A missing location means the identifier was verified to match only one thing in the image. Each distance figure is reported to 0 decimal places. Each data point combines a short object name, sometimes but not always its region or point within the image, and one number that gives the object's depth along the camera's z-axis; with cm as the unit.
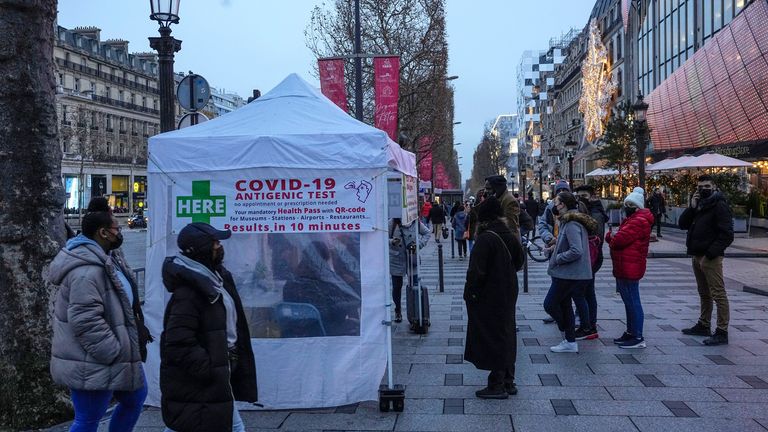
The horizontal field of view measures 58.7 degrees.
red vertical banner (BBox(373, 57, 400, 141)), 1827
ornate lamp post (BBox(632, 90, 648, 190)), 2198
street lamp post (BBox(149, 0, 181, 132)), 892
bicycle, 1860
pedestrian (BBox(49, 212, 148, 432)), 411
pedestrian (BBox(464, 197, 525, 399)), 605
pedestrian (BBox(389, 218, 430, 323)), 926
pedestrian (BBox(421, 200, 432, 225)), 3188
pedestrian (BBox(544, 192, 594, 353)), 757
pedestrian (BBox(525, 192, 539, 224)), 2819
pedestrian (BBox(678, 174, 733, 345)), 782
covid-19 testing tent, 588
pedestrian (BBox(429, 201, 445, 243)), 2797
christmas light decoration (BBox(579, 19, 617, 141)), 6266
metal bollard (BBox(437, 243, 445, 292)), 1278
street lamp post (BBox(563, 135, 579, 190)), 3419
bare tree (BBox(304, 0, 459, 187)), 3027
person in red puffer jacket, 773
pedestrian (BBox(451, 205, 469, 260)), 2025
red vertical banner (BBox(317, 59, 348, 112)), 1691
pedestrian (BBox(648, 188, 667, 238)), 2640
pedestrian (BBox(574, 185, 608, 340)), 835
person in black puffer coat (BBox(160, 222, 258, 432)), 375
